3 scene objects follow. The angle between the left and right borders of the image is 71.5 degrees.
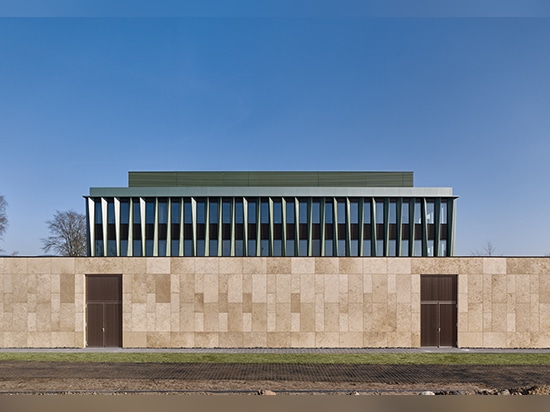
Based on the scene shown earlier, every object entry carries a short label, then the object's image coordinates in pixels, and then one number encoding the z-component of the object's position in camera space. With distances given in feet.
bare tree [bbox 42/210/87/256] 161.68
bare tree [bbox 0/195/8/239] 155.95
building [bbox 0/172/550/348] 63.52
